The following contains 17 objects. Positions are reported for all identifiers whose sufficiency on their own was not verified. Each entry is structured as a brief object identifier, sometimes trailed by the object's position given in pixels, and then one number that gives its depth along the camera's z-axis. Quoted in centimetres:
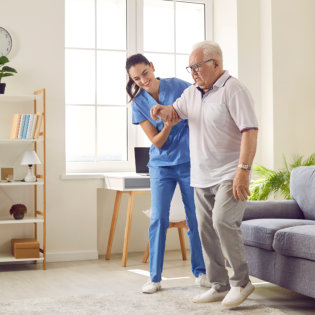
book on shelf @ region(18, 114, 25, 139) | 446
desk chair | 438
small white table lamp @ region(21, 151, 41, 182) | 443
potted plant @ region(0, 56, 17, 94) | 445
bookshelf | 453
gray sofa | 288
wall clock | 470
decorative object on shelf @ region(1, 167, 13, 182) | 463
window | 516
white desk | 447
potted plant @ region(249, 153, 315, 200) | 486
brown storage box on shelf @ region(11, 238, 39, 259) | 440
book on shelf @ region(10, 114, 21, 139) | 446
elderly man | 282
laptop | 488
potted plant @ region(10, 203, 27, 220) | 446
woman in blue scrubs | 338
